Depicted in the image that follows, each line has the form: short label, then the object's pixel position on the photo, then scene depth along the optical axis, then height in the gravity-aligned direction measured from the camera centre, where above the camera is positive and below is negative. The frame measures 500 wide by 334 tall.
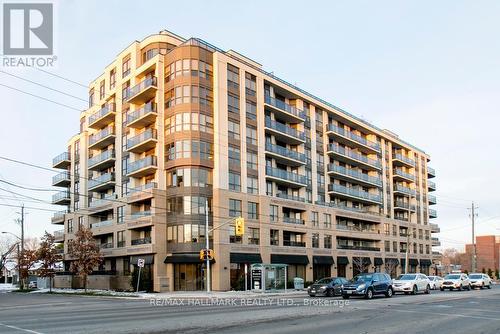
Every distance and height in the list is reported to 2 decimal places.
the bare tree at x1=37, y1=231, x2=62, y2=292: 55.25 -3.03
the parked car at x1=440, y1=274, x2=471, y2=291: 46.44 -5.45
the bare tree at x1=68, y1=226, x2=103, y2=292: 49.31 -2.46
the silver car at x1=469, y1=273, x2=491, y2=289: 51.47 -5.95
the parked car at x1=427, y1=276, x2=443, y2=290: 48.22 -5.59
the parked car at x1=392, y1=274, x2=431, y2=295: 37.09 -4.43
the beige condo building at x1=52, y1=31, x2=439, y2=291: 50.94 +6.14
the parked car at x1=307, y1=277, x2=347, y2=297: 37.09 -4.56
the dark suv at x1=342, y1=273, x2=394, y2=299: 31.12 -3.82
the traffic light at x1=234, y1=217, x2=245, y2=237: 38.03 +0.00
